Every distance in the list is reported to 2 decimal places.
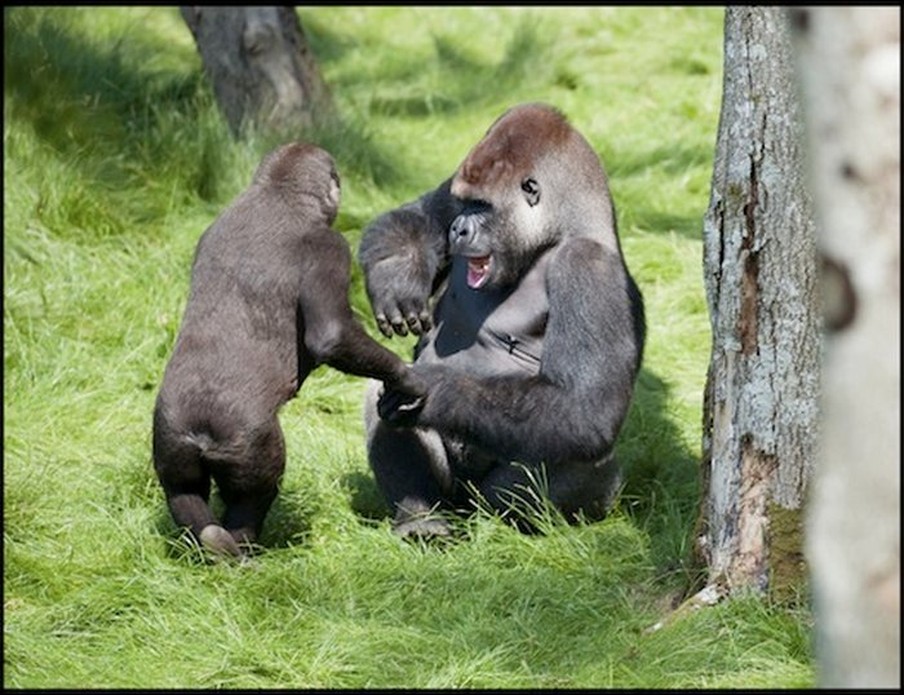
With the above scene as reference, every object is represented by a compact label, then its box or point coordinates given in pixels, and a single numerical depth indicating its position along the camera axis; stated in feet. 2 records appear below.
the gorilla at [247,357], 29.04
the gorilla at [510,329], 29.45
